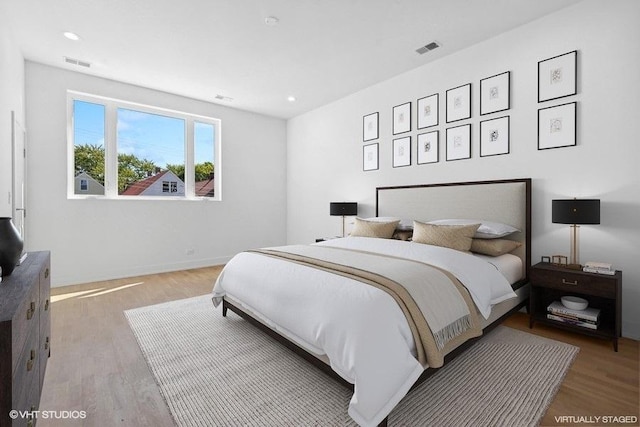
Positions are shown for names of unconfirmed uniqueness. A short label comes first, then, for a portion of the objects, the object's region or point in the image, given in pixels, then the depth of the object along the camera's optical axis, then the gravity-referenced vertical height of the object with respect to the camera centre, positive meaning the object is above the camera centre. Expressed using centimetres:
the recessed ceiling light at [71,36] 308 +183
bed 146 -55
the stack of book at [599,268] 231 -45
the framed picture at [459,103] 340 +125
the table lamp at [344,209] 450 +2
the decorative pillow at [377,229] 356 -22
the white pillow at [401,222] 365 -15
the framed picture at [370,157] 444 +81
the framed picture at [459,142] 343 +80
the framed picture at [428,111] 370 +126
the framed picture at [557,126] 270 +79
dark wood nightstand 224 -66
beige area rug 157 -107
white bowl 248 -77
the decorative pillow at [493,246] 276 -33
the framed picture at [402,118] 399 +126
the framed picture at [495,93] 310 +125
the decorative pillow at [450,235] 275 -23
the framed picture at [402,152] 401 +81
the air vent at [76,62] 363 +184
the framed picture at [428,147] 371 +80
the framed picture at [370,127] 440 +126
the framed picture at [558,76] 268 +125
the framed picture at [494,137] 313 +80
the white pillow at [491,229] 280 -18
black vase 150 -19
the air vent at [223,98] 487 +187
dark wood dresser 97 -52
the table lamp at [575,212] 235 -1
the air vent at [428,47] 331 +184
